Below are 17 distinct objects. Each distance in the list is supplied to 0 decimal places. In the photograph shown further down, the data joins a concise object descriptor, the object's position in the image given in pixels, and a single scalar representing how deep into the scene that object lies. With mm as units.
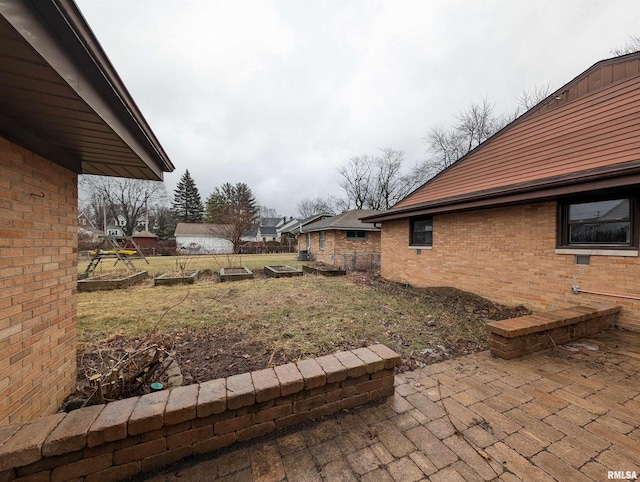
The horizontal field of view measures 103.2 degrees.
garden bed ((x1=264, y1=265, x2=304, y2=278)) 11156
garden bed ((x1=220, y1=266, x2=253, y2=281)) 10242
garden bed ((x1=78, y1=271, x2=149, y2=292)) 8352
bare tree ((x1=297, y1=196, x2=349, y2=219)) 44981
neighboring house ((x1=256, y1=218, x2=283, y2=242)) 53578
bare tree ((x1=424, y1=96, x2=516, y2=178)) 24044
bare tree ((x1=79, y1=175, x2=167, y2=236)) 35406
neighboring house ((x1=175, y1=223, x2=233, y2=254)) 33175
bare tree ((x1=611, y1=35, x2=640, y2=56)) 13558
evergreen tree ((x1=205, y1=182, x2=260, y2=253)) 25891
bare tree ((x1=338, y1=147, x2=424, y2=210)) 35688
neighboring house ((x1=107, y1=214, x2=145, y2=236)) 42531
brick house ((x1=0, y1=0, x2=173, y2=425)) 1155
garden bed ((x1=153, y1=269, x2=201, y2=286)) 9320
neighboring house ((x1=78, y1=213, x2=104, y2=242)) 26155
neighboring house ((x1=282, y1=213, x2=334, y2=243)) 32125
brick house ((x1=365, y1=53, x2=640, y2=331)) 4293
